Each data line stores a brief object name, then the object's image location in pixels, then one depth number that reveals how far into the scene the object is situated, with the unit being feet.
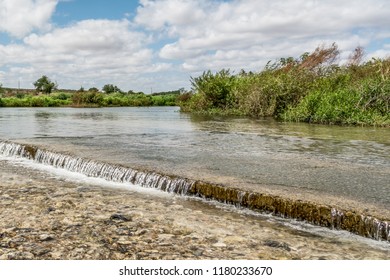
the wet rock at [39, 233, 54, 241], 16.37
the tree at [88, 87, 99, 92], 265.46
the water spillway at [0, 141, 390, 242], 17.85
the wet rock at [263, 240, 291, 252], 16.13
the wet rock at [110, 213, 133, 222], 19.36
